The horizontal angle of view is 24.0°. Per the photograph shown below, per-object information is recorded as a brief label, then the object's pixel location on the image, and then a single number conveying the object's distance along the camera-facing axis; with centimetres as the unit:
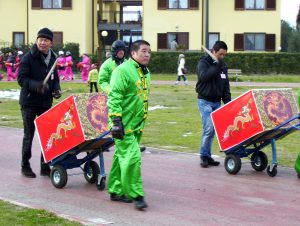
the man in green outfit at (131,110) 830
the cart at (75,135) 938
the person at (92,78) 2943
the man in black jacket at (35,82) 1019
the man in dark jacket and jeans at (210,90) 1142
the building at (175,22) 5209
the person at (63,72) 4064
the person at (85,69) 4041
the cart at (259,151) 1066
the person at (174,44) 5122
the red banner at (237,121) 1055
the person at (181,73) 3777
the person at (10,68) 4159
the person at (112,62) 1250
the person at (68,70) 4134
